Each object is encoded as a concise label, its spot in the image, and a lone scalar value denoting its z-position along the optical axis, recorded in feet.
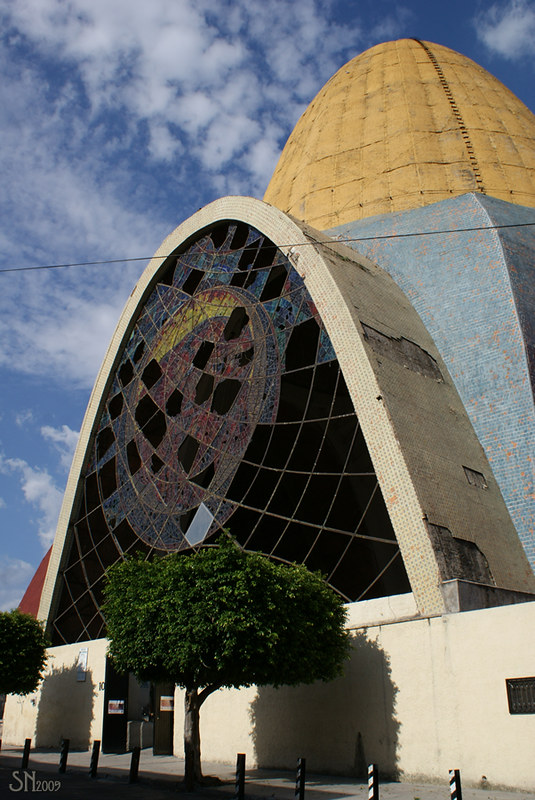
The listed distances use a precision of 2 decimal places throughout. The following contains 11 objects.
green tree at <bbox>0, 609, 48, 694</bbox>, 57.36
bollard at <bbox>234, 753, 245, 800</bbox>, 31.40
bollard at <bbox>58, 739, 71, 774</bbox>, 44.73
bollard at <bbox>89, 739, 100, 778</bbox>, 42.34
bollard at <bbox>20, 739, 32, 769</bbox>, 47.65
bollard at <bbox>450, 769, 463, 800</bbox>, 26.27
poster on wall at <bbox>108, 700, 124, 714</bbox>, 56.90
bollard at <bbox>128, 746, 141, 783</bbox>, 38.99
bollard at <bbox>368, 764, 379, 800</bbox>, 26.54
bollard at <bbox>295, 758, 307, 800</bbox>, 30.69
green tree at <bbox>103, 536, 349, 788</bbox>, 35.55
